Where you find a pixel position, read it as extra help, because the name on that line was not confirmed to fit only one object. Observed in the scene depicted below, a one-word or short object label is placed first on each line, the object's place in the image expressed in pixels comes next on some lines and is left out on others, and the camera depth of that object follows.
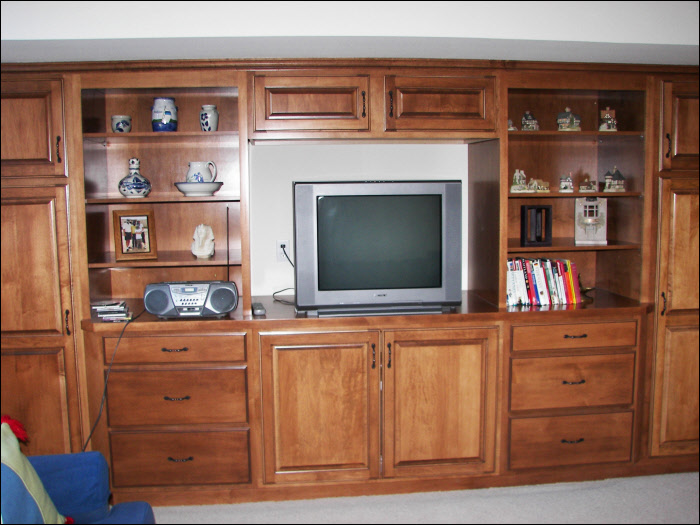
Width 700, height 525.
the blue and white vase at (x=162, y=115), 2.54
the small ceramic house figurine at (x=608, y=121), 2.67
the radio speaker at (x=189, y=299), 2.43
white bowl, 2.54
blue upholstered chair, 1.76
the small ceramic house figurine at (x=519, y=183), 2.70
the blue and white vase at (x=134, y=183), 2.55
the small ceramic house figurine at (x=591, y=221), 2.80
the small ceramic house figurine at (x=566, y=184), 2.74
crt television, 2.51
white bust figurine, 2.66
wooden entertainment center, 2.40
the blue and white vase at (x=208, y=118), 2.54
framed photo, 2.57
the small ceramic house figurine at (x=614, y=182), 2.69
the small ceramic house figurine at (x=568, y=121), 2.65
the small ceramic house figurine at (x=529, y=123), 2.66
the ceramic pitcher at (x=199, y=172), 2.58
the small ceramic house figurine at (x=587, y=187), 2.68
